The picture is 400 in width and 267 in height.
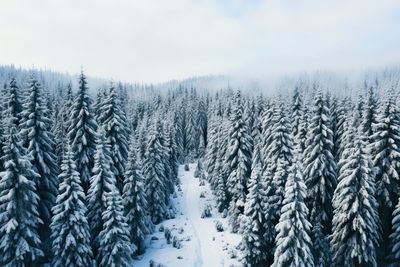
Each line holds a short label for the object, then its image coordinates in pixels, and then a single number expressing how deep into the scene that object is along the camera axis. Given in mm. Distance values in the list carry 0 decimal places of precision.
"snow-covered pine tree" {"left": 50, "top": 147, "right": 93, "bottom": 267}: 31688
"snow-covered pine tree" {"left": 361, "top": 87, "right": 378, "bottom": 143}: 45659
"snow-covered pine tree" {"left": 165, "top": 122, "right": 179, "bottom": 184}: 72925
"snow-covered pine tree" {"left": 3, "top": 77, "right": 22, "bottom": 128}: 41469
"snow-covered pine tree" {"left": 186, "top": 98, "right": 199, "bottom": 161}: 105500
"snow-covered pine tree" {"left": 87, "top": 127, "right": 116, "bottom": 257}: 37031
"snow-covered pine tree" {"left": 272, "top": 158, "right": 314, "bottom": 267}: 30469
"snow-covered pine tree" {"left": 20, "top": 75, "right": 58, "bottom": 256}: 35438
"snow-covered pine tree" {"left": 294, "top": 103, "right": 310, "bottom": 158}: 49219
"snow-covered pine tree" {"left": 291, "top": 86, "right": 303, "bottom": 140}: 56769
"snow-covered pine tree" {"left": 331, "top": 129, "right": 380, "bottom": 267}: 32859
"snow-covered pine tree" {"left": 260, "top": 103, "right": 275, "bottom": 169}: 50131
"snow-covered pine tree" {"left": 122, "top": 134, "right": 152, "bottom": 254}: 44719
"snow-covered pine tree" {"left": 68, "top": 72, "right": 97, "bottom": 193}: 40219
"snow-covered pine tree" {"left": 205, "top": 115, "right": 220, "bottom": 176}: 71938
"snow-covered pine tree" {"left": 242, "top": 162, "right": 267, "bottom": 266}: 36438
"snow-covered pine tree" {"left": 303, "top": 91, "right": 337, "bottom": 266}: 40312
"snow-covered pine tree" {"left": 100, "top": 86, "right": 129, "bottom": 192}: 43938
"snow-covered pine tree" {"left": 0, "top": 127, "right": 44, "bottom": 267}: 28703
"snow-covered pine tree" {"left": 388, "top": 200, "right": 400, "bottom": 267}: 33250
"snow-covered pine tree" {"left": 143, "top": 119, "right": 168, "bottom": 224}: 54125
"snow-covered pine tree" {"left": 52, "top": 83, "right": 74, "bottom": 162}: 50369
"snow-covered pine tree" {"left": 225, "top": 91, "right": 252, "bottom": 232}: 52094
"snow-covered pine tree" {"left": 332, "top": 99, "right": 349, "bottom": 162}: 55625
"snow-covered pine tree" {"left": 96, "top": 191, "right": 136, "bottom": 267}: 35031
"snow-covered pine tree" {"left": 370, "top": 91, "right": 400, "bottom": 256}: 37156
